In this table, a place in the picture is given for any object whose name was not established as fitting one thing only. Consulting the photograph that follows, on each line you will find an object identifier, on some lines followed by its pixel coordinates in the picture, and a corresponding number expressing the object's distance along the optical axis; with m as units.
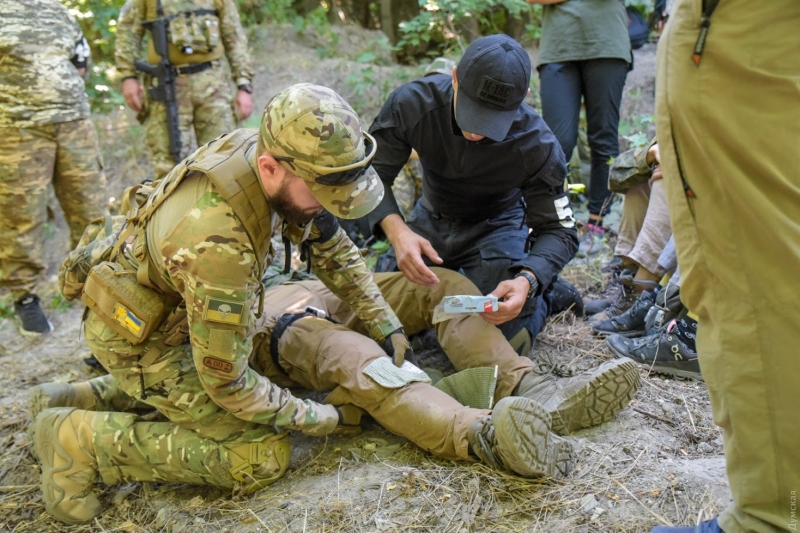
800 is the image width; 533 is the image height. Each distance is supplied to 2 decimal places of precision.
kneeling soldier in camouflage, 2.14
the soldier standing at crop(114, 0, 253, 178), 4.86
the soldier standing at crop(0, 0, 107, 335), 4.19
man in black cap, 2.75
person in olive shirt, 4.34
